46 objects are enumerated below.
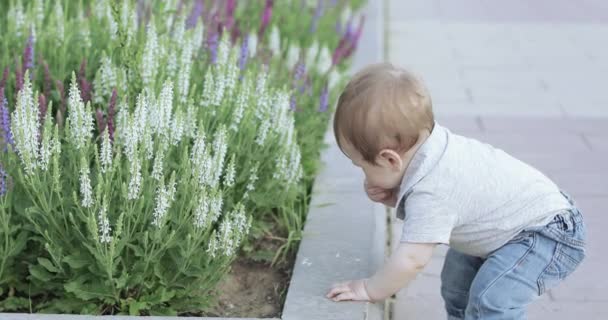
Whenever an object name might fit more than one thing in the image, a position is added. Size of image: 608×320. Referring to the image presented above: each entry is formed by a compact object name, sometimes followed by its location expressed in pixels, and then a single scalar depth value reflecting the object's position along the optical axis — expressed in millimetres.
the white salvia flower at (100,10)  4820
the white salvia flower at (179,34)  4270
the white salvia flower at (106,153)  2927
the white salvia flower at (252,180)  3574
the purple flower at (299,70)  4758
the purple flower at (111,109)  3376
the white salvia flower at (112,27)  4064
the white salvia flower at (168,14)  4535
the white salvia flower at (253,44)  5144
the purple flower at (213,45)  4531
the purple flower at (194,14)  5152
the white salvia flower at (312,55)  5793
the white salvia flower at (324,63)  5695
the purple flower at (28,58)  3979
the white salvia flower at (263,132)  3779
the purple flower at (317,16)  6669
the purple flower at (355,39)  6383
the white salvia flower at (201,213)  3000
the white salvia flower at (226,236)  3088
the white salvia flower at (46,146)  2939
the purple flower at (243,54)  4543
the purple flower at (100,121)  3378
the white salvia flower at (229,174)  3200
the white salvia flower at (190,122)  3421
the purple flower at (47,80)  3796
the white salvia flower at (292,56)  5422
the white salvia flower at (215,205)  3043
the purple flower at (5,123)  3299
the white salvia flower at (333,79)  5419
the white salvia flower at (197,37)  4438
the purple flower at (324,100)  4574
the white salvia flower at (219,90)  3713
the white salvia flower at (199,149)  3066
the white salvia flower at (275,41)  5785
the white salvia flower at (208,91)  3682
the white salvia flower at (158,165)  2998
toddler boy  2809
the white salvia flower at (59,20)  4367
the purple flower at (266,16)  5590
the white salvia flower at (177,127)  3156
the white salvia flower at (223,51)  4005
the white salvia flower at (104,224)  2887
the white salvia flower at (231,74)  3799
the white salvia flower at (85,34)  4355
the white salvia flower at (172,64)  4004
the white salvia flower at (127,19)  3740
